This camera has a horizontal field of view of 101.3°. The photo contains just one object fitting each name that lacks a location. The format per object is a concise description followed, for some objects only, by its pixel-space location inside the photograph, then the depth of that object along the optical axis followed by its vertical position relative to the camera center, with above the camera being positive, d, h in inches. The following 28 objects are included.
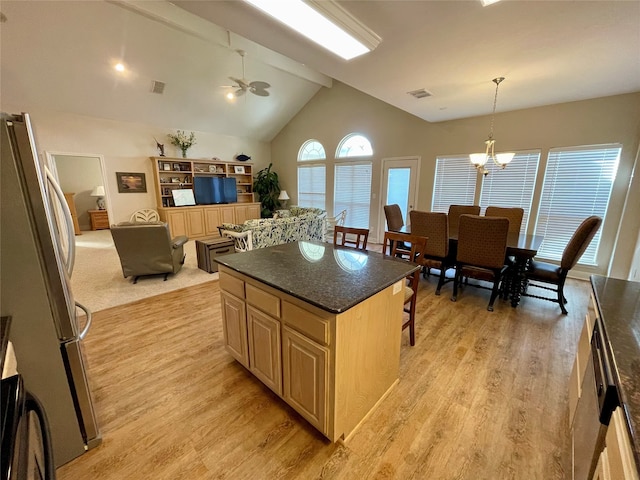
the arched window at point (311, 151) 290.8 +37.9
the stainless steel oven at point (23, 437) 24.4 -27.0
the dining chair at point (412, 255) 87.5 -24.3
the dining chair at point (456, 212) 170.4 -17.0
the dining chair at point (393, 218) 165.9 -20.7
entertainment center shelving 257.0 -20.7
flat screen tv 277.2 -5.9
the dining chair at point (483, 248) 114.7 -27.9
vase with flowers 265.7 +44.2
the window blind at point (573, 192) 153.7 -3.4
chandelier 134.1 +14.2
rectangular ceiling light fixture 71.3 +47.8
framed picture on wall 243.8 +1.8
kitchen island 54.1 -32.9
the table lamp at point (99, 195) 317.7 -13.4
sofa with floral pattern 160.9 -29.8
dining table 118.8 -34.4
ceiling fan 173.3 +65.0
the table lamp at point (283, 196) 324.8 -13.6
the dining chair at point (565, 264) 106.8 -33.7
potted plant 331.0 -5.4
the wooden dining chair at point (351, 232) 102.0 -18.0
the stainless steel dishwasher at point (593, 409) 34.6 -33.7
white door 225.9 +2.1
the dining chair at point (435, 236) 132.3 -25.5
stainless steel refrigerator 45.1 -19.6
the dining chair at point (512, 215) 153.9 -17.1
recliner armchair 139.8 -35.2
